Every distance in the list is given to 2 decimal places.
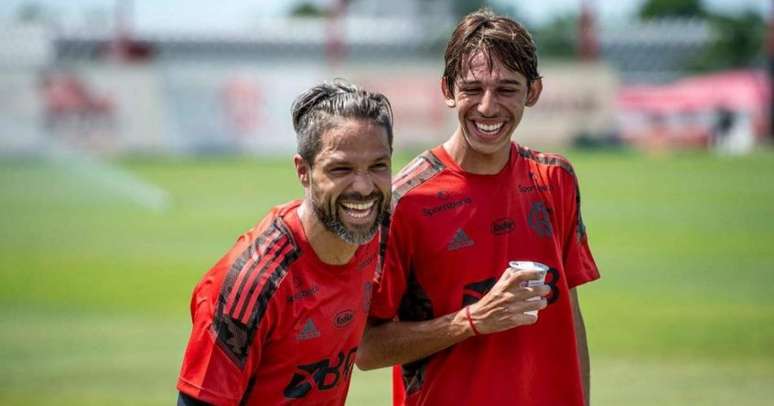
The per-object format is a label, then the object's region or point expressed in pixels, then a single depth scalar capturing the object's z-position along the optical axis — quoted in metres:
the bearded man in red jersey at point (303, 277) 7.04
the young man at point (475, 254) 8.30
